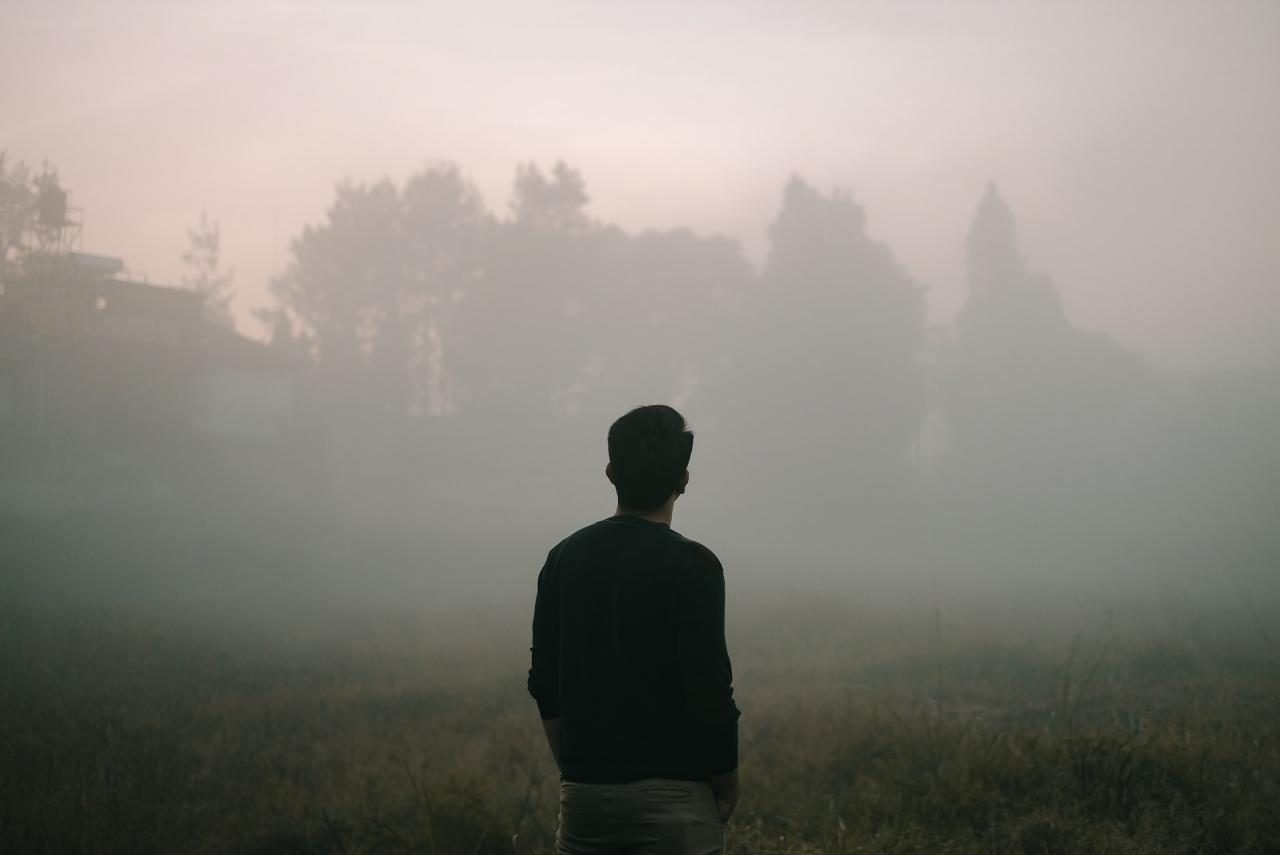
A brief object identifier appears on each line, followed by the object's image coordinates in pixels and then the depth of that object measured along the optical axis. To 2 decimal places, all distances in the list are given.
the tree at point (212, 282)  46.41
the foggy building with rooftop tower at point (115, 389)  28.31
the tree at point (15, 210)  32.91
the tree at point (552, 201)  49.34
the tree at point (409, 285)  48.78
